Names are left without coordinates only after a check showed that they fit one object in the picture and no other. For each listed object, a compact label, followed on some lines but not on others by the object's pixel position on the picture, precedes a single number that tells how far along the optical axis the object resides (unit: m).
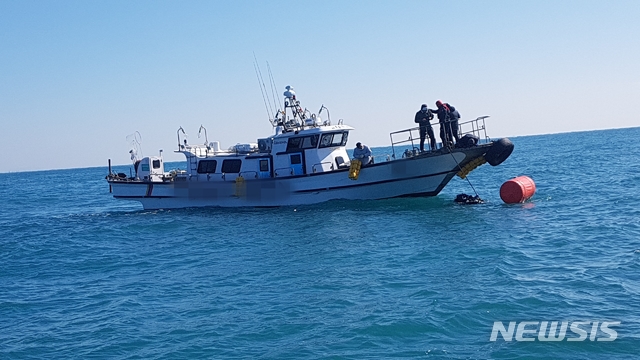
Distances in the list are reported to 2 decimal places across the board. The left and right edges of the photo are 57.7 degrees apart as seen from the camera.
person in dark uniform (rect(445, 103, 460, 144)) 22.67
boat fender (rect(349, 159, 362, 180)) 23.89
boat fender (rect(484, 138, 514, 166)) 21.89
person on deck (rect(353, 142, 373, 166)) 24.09
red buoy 21.91
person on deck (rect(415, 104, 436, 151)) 22.72
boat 23.23
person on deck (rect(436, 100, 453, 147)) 22.45
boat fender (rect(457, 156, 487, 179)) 22.81
